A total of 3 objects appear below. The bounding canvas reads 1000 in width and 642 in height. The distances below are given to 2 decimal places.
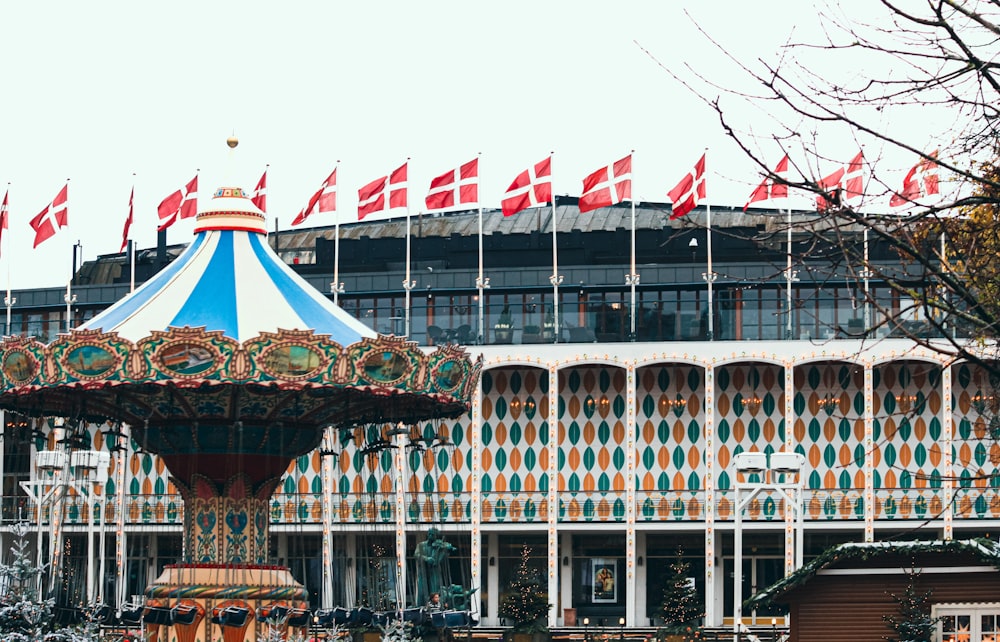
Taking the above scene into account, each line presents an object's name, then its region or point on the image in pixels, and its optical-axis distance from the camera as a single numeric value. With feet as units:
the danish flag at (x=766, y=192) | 150.35
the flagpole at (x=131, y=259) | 193.98
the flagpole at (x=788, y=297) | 171.34
